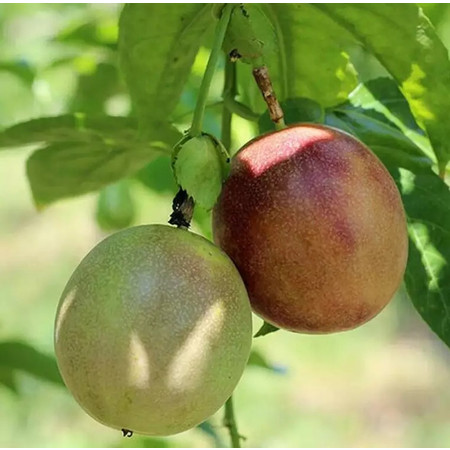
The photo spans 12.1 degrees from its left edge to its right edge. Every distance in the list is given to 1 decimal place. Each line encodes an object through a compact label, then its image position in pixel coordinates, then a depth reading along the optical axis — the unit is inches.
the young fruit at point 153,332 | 21.6
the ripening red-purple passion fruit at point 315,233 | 22.5
